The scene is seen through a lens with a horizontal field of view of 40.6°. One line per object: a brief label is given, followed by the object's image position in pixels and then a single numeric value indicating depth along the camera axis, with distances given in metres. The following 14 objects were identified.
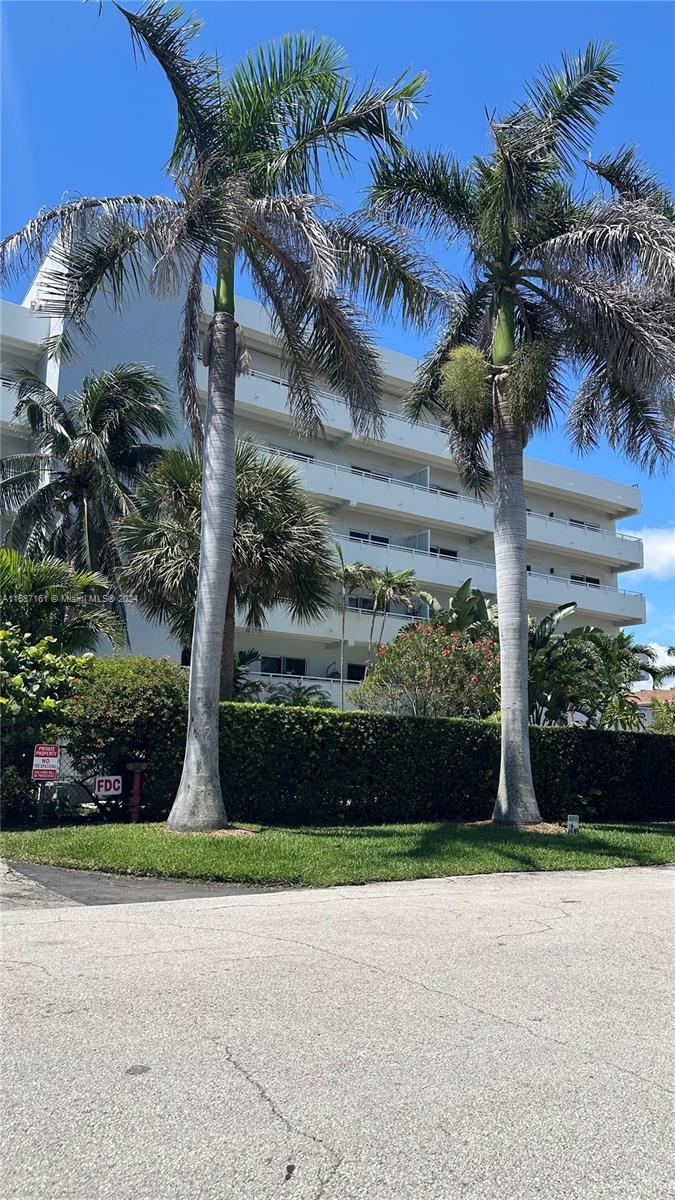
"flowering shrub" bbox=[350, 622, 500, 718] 20.28
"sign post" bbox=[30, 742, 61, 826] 12.11
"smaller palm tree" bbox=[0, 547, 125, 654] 14.30
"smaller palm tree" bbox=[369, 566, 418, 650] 29.89
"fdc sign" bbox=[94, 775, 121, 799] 13.34
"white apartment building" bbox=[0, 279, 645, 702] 28.08
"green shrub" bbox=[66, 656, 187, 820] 13.52
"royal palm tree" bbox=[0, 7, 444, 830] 12.34
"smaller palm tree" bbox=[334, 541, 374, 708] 29.24
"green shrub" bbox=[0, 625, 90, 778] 12.92
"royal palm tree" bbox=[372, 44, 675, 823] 14.74
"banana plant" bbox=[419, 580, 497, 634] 23.06
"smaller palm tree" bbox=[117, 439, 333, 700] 16.09
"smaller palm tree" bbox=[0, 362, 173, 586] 23.17
